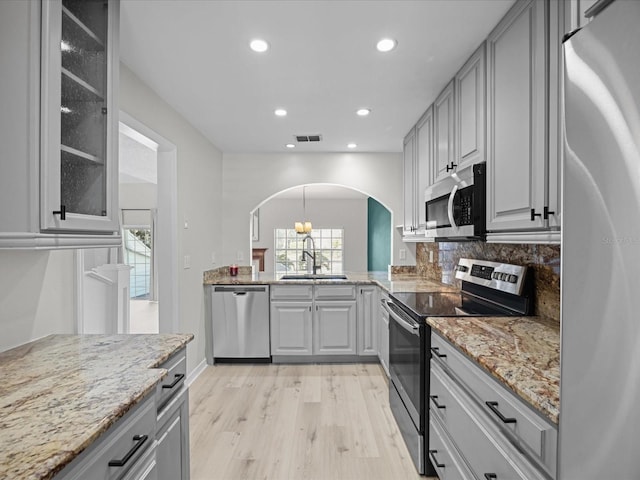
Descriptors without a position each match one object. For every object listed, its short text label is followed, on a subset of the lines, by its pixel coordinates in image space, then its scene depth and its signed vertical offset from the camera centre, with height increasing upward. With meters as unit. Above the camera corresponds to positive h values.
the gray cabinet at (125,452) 0.86 -0.56
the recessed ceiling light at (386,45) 1.93 +1.05
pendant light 6.73 +0.25
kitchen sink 4.25 -0.42
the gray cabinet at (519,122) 1.44 +0.52
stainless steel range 1.97 -0.42
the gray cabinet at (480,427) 1.01 -0.63
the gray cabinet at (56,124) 1.14 +0.40
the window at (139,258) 7.13 -0.34
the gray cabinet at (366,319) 3.88 -0.82
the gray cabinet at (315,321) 3.88 -0.84
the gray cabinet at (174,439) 1.36 -0.79
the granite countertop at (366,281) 3.18 -0.40
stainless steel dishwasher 3.84 -0.84
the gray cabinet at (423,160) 2.91 +0.68
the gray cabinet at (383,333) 3.23 -0.85
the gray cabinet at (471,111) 1.97 +0.75
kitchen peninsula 0.78 -0.44
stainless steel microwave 1.96 +0.21
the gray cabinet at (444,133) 2.41 +0.75
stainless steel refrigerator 0.59 -0.02
